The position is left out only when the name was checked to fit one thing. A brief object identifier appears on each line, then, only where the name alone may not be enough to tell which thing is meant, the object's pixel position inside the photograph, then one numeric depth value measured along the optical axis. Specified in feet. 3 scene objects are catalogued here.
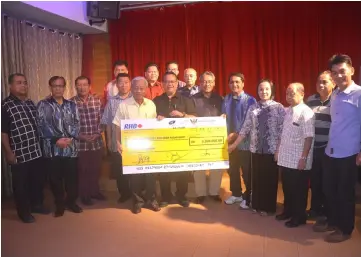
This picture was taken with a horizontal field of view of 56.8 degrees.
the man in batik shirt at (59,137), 10.43
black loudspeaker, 15.64
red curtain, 15.11
